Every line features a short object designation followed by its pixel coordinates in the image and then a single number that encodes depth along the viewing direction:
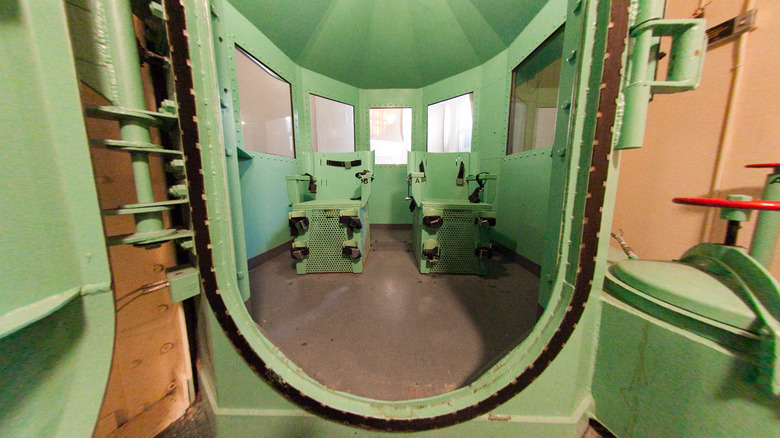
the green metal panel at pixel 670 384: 0.64
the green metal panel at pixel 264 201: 2.68
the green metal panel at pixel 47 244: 0.43
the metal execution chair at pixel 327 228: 2.42
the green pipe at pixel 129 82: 0.65
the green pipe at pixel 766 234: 0.84
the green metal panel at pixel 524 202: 2.46
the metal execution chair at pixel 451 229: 2.41
